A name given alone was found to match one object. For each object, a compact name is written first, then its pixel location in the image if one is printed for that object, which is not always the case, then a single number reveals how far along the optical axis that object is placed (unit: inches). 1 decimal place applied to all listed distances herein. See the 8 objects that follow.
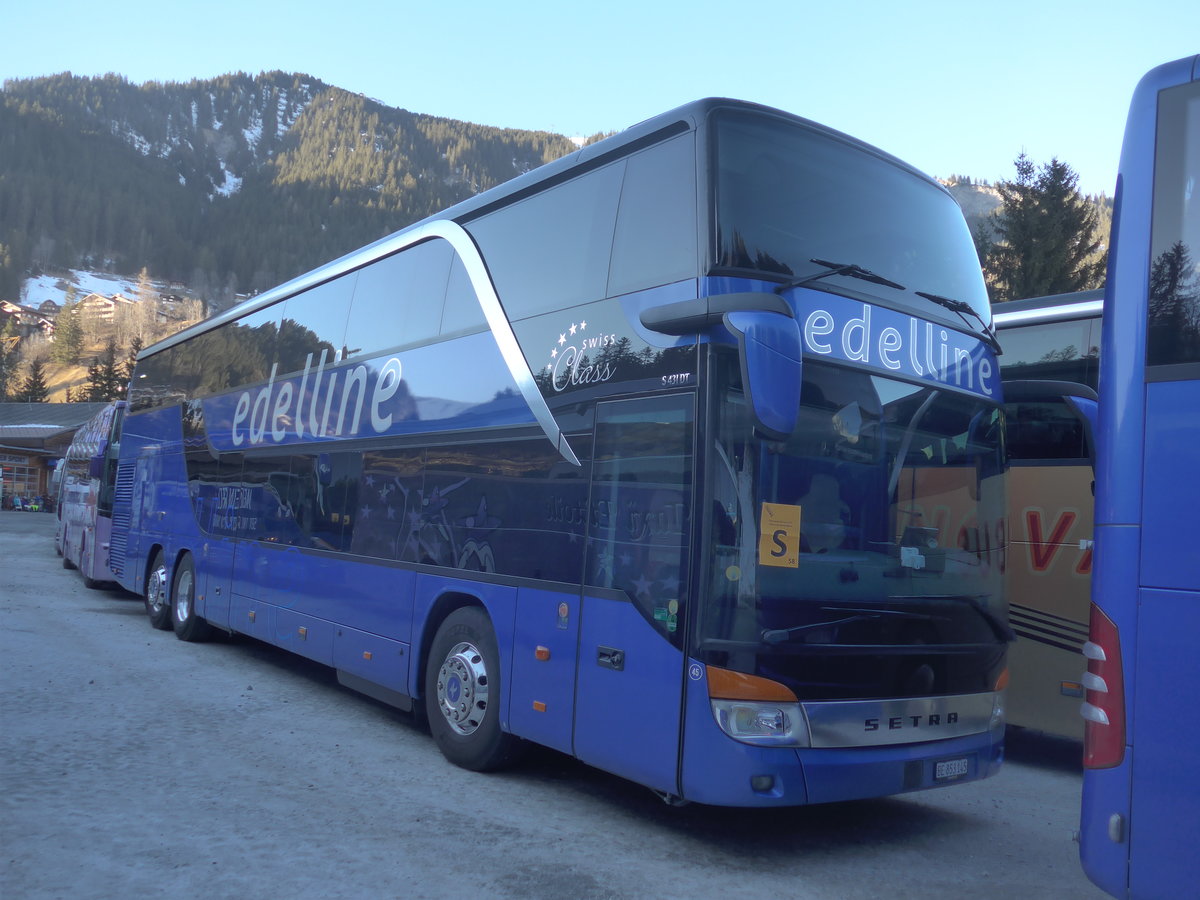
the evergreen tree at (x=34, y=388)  3684.5
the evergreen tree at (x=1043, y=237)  1439.5
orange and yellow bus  314.8
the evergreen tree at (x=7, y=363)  4229.8
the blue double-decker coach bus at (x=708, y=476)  201.0
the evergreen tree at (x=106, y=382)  3444.9
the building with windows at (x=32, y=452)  2726.4
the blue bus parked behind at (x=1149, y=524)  137.6
